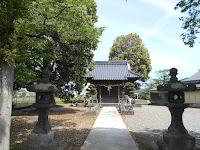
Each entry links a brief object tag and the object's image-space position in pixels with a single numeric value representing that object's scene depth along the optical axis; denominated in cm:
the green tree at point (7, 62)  296
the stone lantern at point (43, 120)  373
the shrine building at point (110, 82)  1872
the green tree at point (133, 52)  2843
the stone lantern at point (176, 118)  362
